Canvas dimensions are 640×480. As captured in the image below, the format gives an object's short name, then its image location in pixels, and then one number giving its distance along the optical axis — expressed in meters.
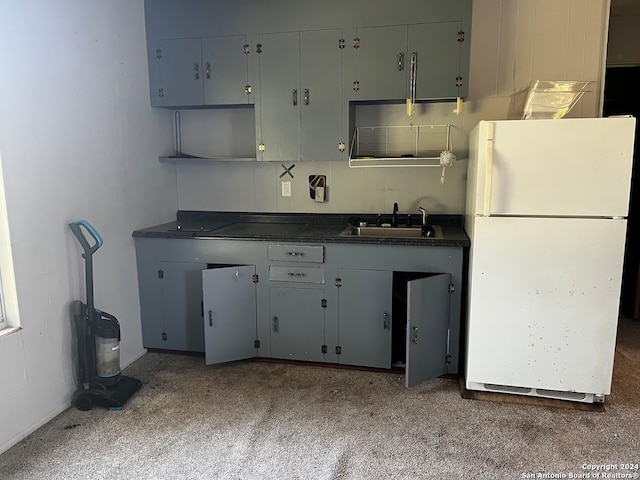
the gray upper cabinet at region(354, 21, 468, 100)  2.92
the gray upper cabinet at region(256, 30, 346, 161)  3.08
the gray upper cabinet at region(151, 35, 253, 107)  3.21
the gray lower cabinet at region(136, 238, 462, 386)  2.87
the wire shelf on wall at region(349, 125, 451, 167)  3.26
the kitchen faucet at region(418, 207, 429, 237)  3.05
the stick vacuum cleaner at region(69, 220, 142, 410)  2.61
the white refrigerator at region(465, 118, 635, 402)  2.41
